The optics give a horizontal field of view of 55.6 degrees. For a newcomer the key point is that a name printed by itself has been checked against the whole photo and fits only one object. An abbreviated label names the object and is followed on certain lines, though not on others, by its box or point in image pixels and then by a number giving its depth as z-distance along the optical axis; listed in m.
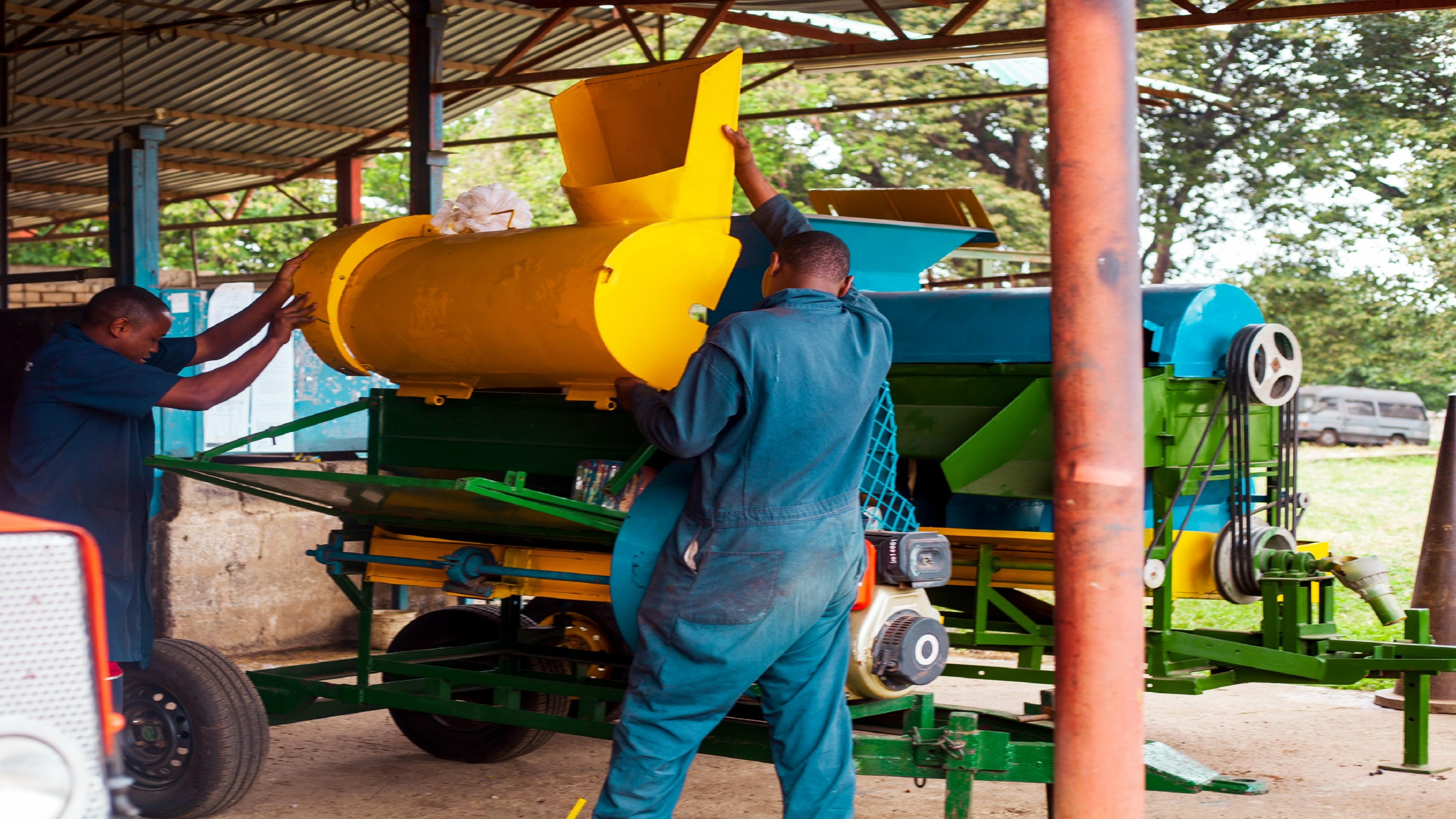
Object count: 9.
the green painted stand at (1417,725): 5.48
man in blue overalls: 3.52
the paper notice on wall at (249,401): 7.68
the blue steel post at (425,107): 10.91
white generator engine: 3.95
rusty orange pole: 2.63
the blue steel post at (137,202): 8.43
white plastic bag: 4.65
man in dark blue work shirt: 4.38
